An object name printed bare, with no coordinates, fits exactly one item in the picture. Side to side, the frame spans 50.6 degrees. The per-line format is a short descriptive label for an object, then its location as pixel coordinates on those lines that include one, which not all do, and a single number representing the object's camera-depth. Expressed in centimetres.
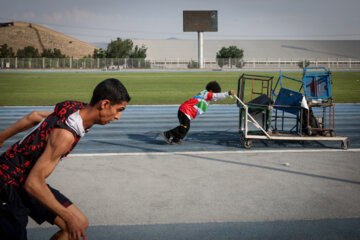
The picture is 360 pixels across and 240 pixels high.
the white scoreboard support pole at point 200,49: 7175
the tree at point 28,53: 7750
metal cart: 747
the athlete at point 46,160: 225
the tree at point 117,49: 7394
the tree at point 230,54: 7682
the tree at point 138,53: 7600
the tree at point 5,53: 7368
